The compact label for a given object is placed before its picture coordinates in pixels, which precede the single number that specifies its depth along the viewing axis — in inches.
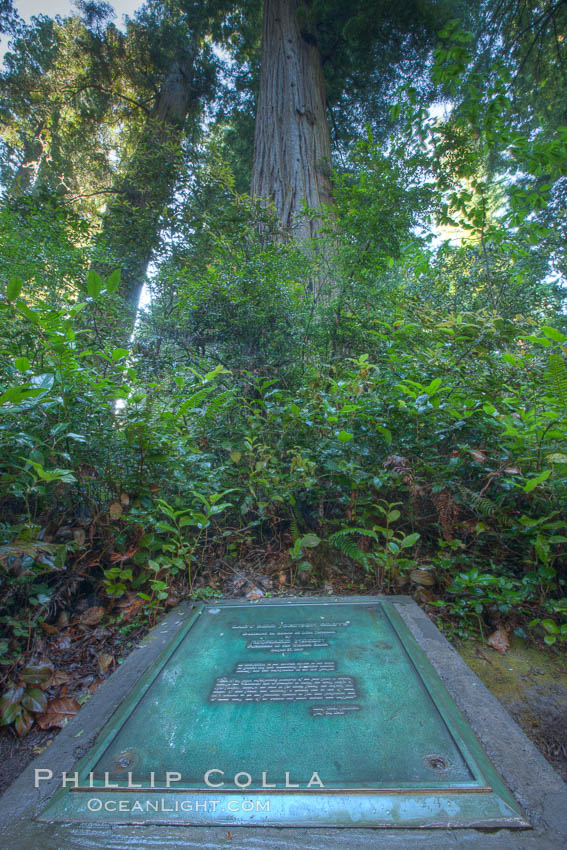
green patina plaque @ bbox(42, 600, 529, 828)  37.0
